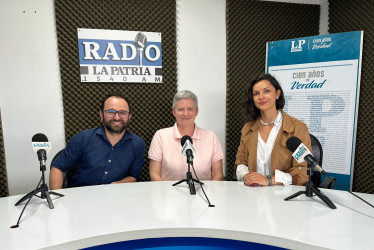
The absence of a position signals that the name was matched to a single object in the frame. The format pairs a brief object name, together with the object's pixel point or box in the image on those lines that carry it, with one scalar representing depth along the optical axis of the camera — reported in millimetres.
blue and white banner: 3096
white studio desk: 1124
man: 2225
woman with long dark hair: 1865
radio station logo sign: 3082
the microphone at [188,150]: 1582
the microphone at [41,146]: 1437
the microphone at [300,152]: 1338
